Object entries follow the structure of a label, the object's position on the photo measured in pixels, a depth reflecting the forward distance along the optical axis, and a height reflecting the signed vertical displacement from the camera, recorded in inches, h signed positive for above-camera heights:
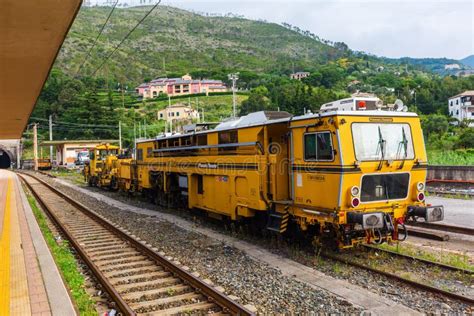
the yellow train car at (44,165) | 2374.5 -29.5
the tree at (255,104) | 2859.3 +353.0
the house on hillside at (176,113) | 3237.9 +348.7
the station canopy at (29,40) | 229.1 +84.2
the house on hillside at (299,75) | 5747.5 +1110.8
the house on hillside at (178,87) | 4886.8 +821.2
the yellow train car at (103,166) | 1063.6 -22.3
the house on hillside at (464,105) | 3257.9 +347.7
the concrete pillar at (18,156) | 2884.4 +28.7
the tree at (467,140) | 1712.6 +36.3
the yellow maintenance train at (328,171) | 329.4 -16.6
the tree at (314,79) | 4606.3 +834.6
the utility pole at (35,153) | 2303.8 +37.1
